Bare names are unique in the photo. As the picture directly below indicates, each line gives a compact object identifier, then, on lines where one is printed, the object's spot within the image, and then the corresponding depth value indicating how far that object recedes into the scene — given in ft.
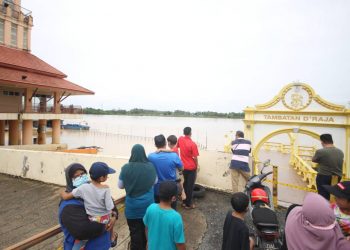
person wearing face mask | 7.29
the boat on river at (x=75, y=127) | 168.32
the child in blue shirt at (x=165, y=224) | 7.27
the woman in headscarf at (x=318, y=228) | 5.73
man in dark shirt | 14.34
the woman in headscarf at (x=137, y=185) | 9.68
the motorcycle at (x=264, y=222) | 10.02
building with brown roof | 56.65
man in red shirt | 16.28
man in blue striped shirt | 17.02
